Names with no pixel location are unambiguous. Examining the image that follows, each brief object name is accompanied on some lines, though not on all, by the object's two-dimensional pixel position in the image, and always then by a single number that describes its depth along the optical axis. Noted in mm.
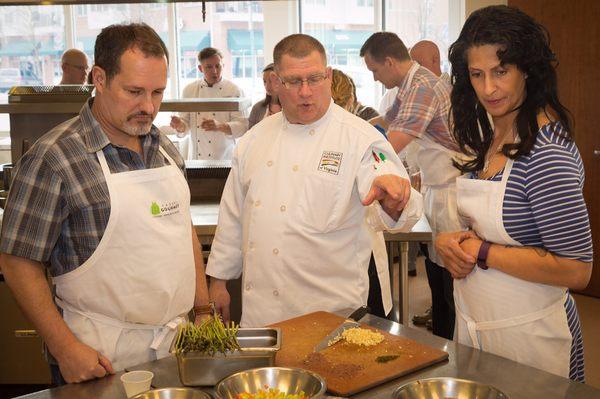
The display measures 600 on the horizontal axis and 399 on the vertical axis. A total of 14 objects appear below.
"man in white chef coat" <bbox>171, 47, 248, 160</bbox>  6332
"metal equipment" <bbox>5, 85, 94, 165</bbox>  3744
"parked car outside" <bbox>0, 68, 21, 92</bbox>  8328
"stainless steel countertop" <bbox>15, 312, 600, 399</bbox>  1566
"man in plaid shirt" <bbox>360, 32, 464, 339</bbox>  3550
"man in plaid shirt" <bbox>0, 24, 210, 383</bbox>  1826
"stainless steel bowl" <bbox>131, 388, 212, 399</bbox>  1521
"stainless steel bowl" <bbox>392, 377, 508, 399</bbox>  1521
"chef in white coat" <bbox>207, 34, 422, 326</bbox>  2252
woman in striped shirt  1764
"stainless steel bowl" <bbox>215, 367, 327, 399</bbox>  1543
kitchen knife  1819
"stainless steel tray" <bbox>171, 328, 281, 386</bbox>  1606
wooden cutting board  1624
